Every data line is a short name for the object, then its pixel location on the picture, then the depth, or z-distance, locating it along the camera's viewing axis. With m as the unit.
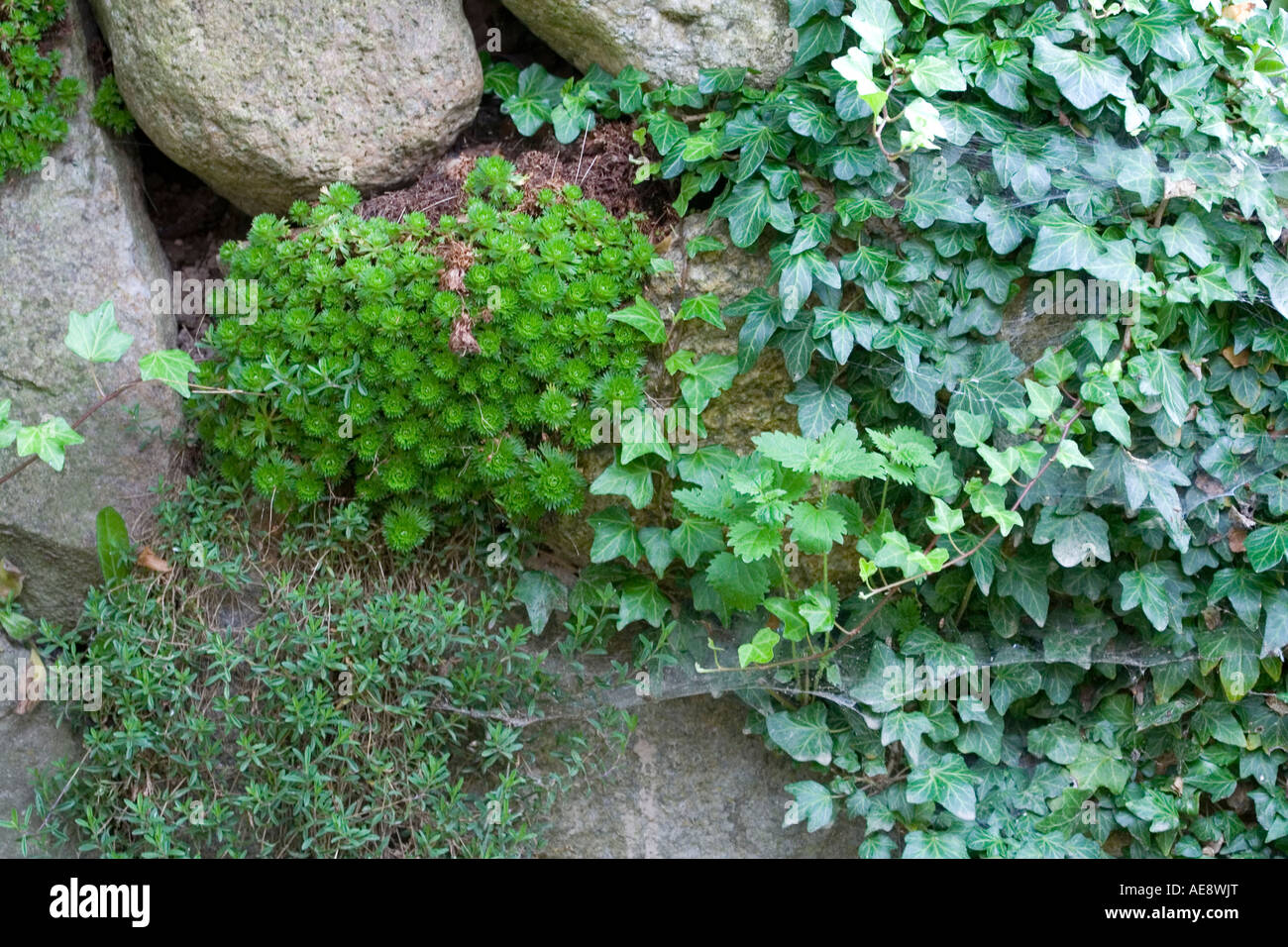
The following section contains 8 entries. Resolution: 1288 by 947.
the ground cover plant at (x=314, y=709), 3.25
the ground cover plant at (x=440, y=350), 3.34
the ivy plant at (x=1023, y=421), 3.20
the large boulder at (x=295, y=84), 3.62
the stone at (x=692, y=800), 3.55
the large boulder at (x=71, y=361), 3.64
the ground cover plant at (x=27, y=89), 3.71
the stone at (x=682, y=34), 3.54
